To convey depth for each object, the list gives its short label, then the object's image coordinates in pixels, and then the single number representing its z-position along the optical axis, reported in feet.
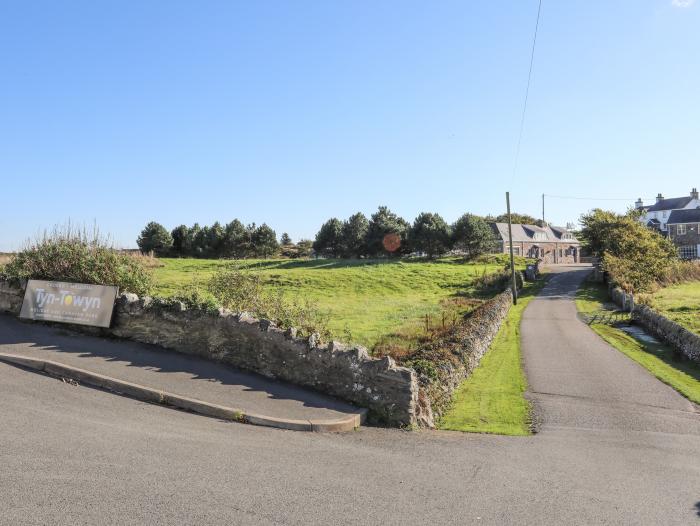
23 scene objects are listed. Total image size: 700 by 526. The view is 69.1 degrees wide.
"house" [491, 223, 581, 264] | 272.51
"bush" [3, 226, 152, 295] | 40.78
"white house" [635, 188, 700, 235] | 309.12
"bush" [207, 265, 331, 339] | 38.25
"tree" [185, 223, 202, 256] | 259.19
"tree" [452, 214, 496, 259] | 217.15
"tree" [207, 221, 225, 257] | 253.24
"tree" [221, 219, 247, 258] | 250.78
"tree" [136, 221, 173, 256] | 253.85
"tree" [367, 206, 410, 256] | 238.68
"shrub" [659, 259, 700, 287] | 146.30
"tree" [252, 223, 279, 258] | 254.47
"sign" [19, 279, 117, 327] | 38.27
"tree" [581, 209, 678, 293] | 132.98
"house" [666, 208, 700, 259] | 274.57
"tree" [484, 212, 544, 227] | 399.13
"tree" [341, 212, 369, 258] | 246.06
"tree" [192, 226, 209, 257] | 256.32
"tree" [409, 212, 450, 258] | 224.94
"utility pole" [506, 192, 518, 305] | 121.90
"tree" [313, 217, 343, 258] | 250.16
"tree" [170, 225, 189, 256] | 262.06
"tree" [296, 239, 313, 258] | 301.92
